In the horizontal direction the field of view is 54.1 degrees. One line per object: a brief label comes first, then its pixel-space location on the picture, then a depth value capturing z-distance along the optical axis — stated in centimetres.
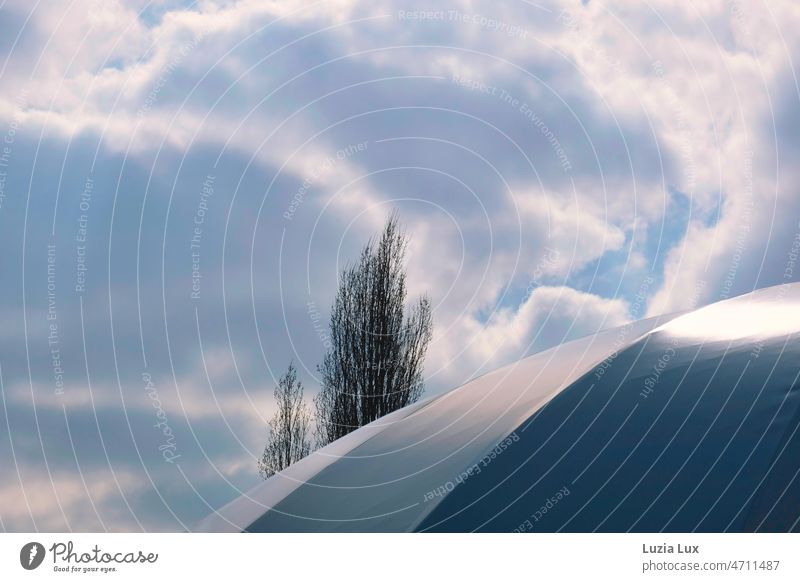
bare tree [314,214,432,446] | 2623
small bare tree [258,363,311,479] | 2838
